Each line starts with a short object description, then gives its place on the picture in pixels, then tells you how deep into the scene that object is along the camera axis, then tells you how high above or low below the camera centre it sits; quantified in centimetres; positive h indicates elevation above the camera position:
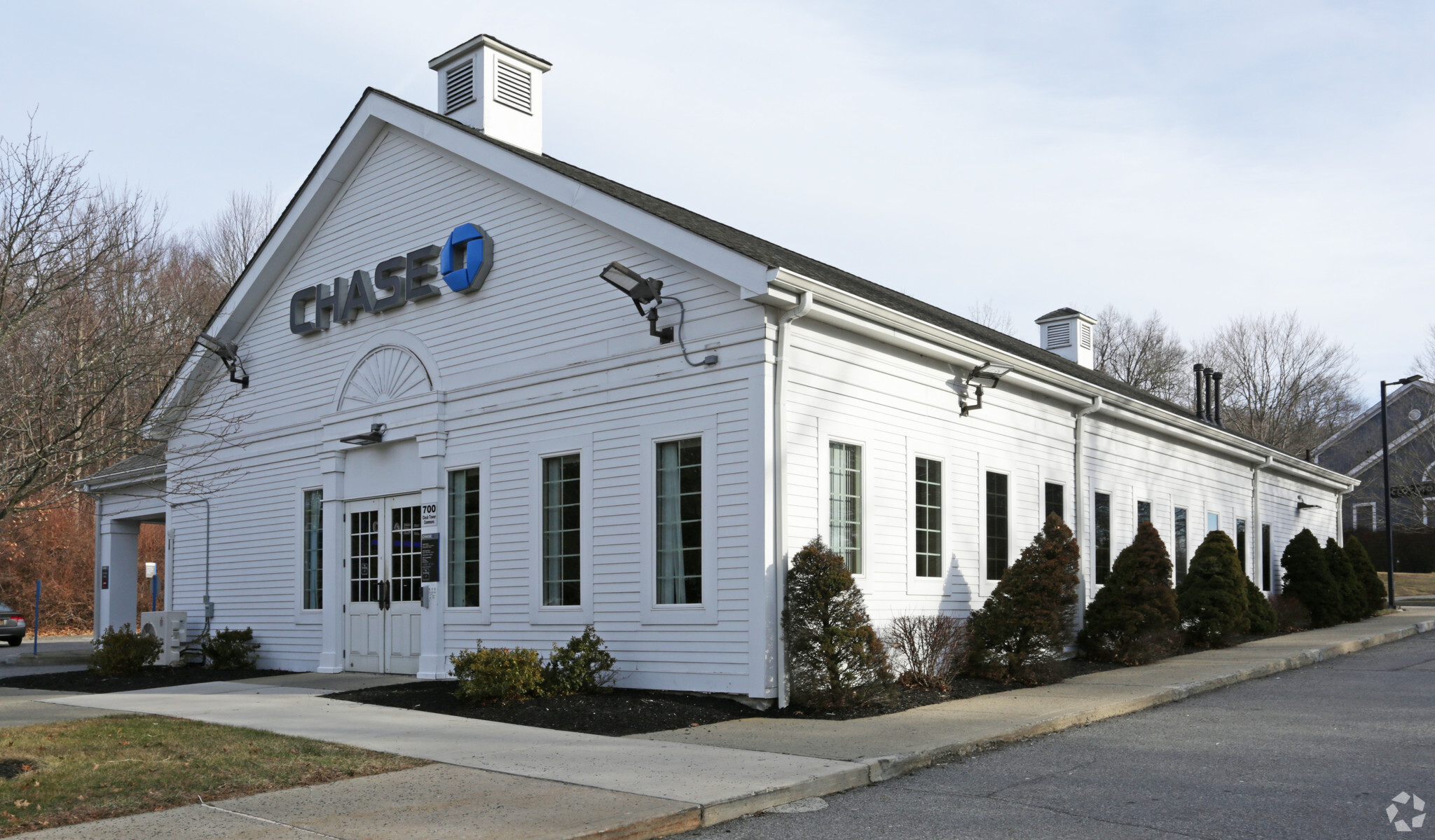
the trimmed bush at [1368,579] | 2702 -158
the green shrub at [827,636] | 1158 -122
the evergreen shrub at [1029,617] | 1406 -126
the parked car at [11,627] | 2986 -284
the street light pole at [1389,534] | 3115 -67
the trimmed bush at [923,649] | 1323 -155
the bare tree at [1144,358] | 5306 +687
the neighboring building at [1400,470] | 4647 +162
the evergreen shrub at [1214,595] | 1881 -137
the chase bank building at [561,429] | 1243 +104
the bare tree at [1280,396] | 5322 +517
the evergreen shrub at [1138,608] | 1638 -135
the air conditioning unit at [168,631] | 1842 -182
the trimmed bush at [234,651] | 1783 -205
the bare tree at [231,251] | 4481 +1007
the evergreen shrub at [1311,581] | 2380 -144
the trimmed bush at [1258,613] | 2080 -183
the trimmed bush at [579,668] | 1252 -165
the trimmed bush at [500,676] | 1200 -166
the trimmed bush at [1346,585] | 2458 -158
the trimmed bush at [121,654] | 1705 -201
